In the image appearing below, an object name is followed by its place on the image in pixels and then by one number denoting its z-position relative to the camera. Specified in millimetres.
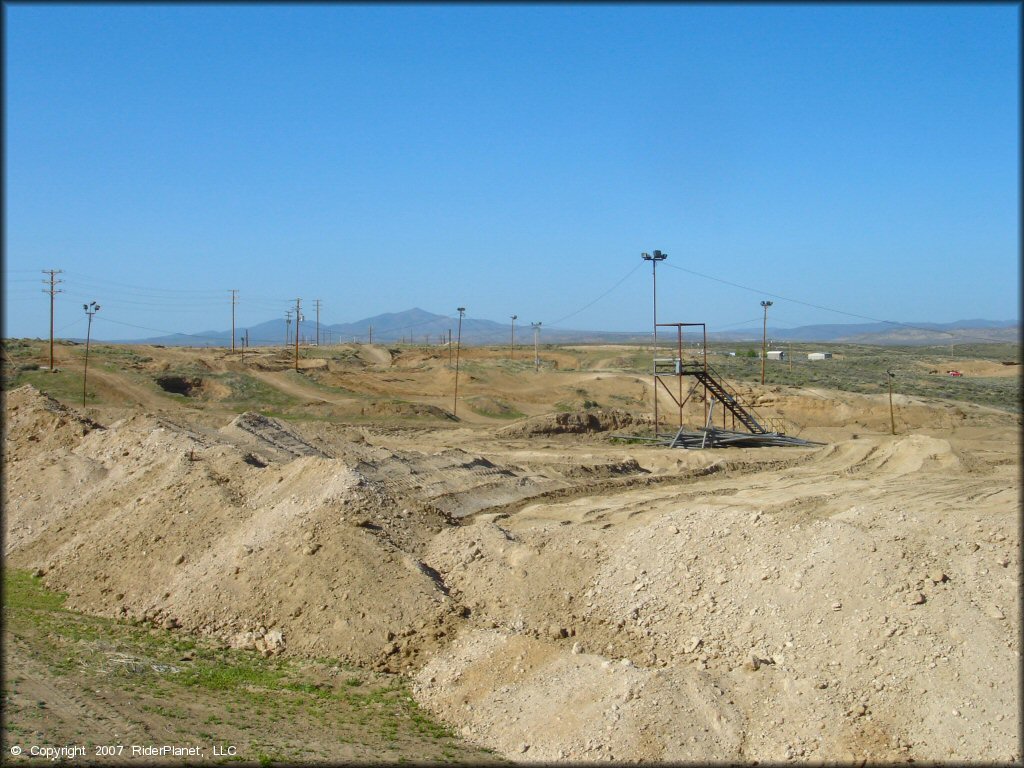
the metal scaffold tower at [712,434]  34844
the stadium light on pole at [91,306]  51312
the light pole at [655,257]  36031
